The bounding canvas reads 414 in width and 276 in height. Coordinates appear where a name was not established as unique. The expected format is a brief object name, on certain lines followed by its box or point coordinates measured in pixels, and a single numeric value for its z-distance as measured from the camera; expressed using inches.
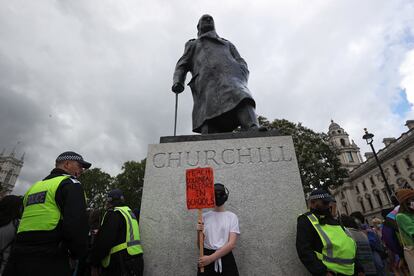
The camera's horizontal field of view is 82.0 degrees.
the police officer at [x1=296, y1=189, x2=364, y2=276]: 90.5
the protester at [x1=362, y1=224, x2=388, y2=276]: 195.8
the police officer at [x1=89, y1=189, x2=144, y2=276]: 97.3
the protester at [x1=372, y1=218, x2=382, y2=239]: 279.2
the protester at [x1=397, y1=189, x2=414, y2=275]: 110.3
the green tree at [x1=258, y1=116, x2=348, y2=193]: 768.9
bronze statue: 161.6
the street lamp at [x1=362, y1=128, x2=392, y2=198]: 604.9
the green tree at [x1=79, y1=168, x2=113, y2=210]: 1181.1
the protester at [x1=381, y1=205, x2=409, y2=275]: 133.0
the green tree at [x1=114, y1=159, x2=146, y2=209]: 1080.2
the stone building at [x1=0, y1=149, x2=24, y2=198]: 3895.2
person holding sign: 87.4
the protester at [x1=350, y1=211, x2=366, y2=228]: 209.7
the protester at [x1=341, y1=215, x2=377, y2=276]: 135.3
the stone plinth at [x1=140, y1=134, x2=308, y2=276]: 109.0
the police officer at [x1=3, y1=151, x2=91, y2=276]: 77.4
